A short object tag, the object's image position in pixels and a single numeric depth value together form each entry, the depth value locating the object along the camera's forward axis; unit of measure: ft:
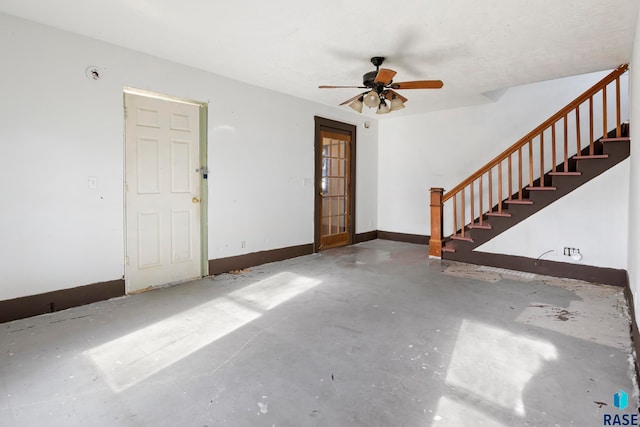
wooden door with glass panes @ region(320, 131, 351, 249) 20.53
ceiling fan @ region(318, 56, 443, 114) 11.78
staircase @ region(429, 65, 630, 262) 13.79
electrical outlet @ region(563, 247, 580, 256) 14.65
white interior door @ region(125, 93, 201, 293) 12.42
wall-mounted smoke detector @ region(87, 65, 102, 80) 11.18
